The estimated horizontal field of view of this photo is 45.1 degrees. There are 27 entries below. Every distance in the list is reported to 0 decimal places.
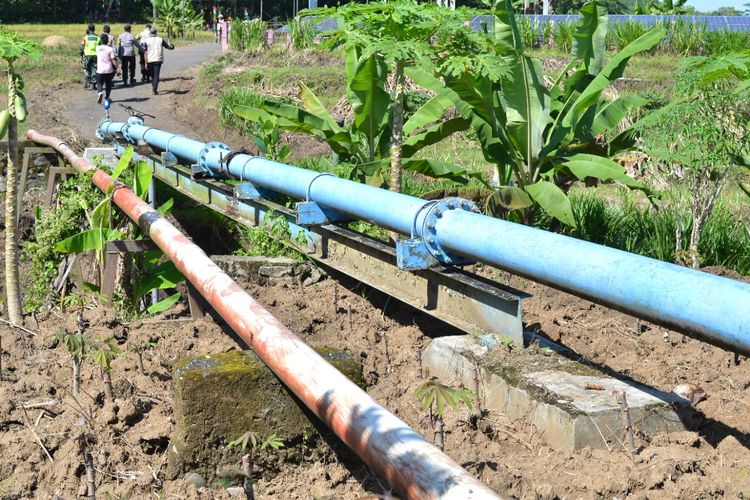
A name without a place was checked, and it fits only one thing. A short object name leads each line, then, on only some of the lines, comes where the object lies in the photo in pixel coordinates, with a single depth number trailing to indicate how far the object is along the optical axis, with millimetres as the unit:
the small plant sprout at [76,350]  4273
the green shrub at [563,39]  22844
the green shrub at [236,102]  16878
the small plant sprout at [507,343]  4234
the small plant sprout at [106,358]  4223
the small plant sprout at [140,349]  4629
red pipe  2275
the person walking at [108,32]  22188
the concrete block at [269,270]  6367
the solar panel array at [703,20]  24453
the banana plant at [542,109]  7565
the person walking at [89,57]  22141
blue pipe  3006
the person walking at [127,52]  24969
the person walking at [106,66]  20281
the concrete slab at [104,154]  11523
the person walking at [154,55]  23109
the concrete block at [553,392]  3467
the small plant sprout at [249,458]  2775
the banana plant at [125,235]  6387
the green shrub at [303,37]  24878
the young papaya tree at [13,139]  5297
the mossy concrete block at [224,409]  3582
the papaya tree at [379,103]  6164
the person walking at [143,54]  24141
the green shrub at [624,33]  20752
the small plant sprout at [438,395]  3029
